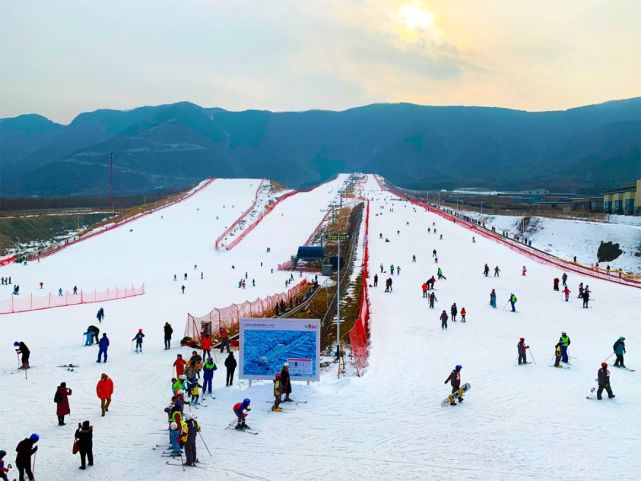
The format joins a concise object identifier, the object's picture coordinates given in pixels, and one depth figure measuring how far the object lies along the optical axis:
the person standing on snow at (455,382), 14.40
